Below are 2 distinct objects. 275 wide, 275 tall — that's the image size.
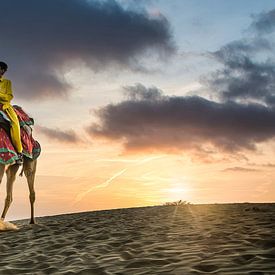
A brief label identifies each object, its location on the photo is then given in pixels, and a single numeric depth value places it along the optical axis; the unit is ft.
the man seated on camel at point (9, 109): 42.78
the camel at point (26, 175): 43.37
